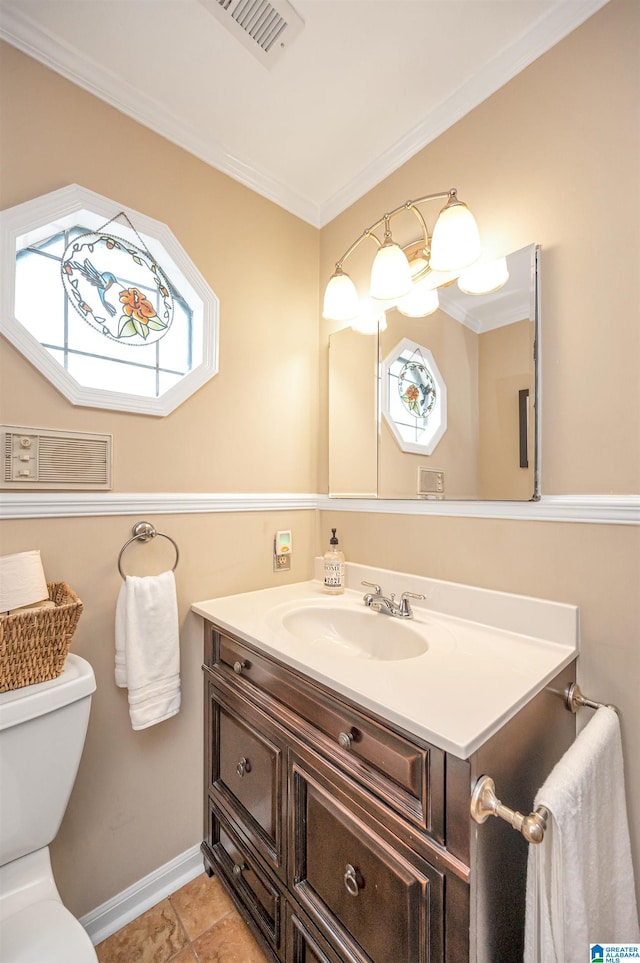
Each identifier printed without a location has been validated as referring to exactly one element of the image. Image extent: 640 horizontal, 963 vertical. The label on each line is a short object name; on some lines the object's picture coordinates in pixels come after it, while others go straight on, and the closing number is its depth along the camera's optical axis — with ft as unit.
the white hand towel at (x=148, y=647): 3.92
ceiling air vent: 3.44
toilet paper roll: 3.15
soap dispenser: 5.03
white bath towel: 2.29
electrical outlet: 5.32
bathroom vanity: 2.34
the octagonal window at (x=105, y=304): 3.71
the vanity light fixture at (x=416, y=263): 3.77
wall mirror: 3.70
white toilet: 2.70
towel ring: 4.18
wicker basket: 2.95
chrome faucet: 4.17
